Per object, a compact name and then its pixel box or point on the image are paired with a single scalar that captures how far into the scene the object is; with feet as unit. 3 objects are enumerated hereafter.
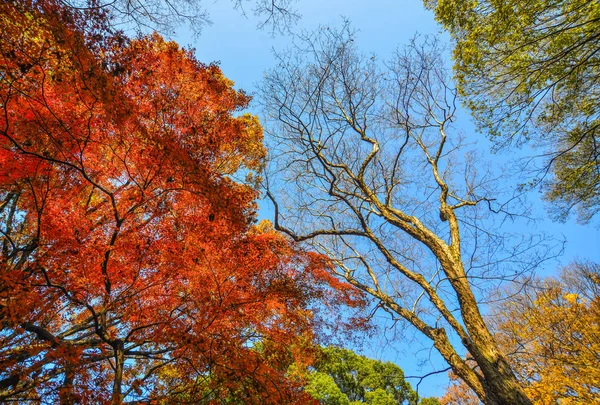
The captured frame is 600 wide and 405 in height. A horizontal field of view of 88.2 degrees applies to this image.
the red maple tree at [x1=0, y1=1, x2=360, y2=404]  15.83
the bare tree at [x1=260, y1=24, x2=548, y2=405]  14.23
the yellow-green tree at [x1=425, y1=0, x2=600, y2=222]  15.47
